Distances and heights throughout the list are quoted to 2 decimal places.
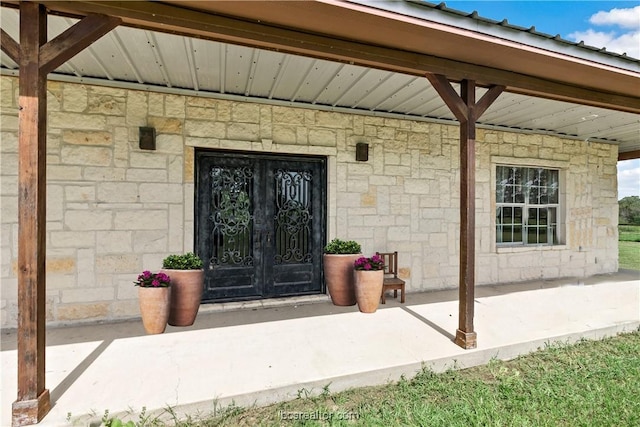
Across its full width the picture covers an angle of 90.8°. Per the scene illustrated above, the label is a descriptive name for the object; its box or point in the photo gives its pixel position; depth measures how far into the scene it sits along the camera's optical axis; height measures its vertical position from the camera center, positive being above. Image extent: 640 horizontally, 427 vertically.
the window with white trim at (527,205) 5.52 +0.17
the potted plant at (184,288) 3.27 -0.79
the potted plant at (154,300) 3.04 -0.85
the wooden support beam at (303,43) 2.01 +1.26
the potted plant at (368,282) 3.64 -0.80
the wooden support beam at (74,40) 1.92 +1.08
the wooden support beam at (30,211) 1.88 +0.00
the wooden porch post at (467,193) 2.86 +0.19
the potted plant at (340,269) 3.89 -0.69
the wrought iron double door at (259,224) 3.93 -0.14
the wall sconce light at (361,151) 4.37 +0.87
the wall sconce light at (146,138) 3.52 +0.83
